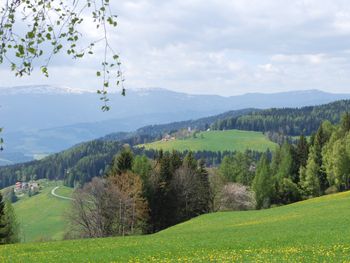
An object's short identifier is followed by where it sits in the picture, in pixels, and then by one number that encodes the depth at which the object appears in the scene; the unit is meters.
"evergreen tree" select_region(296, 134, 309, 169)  102.69
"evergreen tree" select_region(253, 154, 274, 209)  96.56
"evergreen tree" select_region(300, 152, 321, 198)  92.50
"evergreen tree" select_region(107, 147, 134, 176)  75.31
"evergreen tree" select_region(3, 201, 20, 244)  69.88
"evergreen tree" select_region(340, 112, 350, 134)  94.50
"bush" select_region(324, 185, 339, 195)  91.72
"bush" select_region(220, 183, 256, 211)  89.66
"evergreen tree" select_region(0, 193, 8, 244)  60.51
